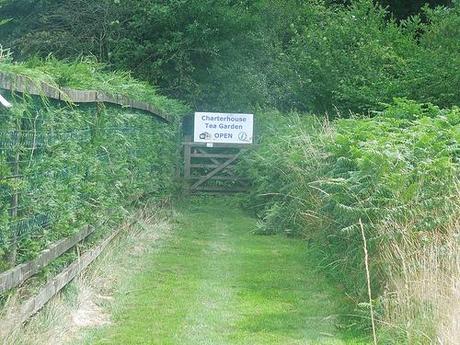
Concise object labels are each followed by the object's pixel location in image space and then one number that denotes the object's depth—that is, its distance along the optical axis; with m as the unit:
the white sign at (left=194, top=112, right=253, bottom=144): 23.20
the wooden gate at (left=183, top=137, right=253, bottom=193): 23.33
